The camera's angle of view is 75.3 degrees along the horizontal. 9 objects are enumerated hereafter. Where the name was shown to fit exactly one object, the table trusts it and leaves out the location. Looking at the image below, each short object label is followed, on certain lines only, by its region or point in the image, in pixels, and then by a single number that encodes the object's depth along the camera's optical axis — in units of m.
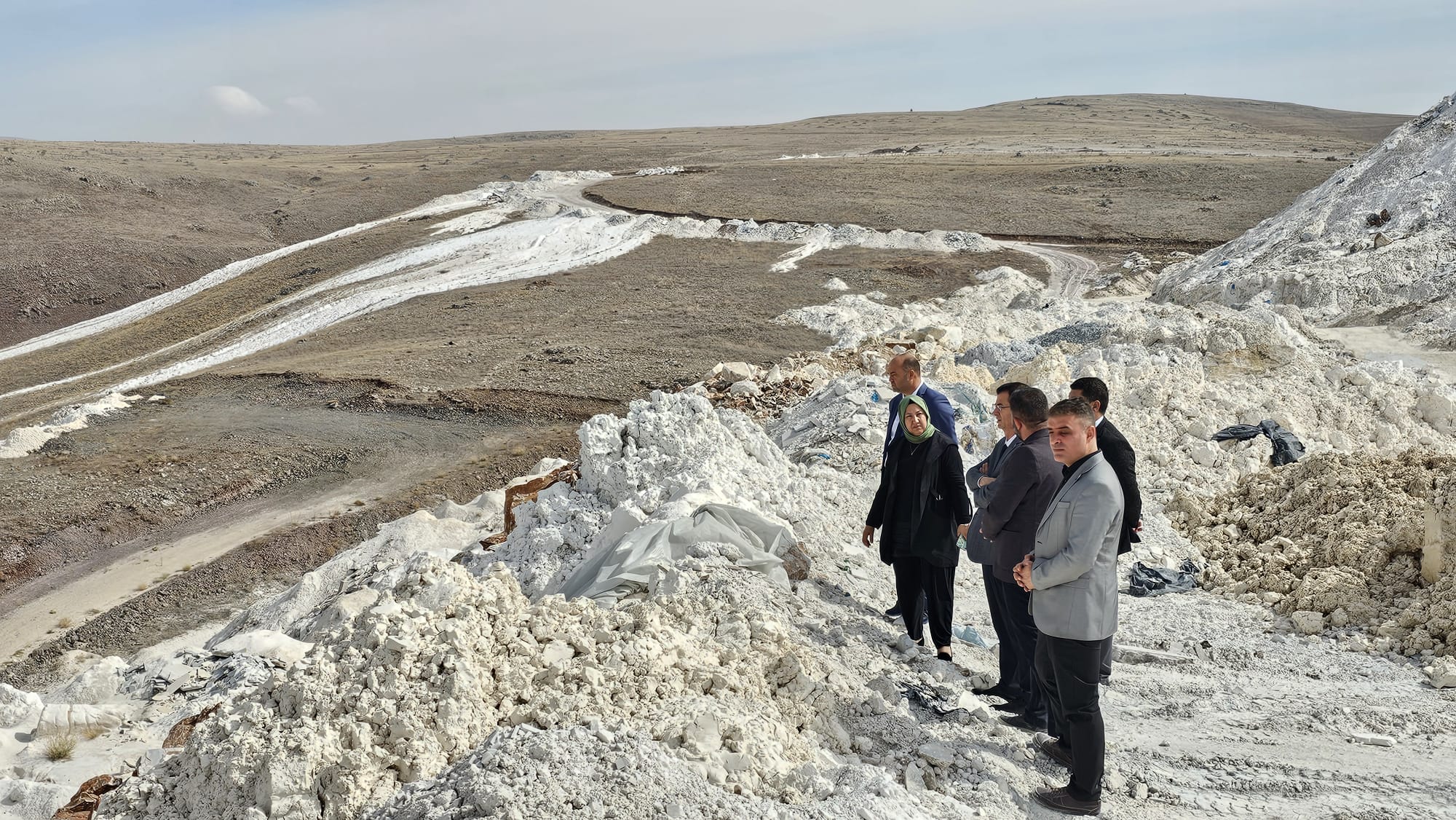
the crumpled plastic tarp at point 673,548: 6.30
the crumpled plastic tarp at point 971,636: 6.41
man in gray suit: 3.99
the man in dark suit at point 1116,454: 5.35
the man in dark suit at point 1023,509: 4.78
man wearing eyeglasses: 5.27
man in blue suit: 5.69
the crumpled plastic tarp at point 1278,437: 9.99
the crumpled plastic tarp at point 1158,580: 7.50
